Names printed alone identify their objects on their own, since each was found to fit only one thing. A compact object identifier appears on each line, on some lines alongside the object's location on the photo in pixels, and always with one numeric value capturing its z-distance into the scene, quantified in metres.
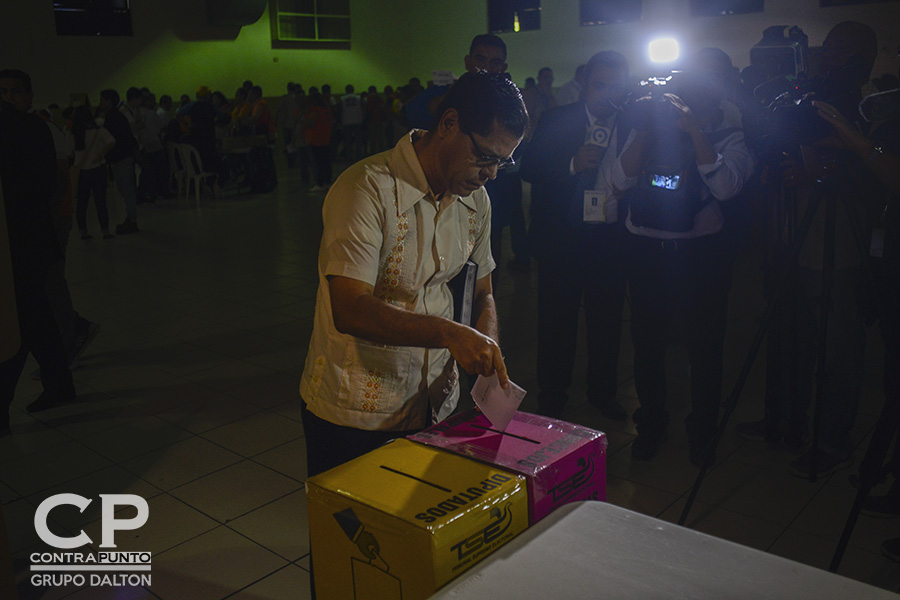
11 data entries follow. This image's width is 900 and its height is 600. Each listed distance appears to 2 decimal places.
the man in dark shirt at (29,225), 3.50
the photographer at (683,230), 2.92
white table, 0.93
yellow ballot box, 1.05
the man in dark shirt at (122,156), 8.25
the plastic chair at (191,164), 10.95
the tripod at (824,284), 2.41
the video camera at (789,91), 2.57
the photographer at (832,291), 2.58
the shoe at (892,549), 2.42
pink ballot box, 1.24
